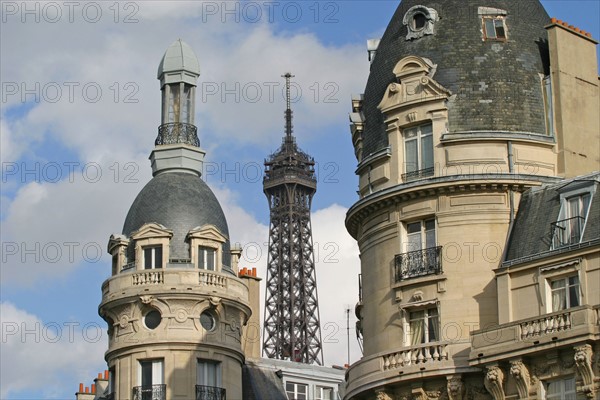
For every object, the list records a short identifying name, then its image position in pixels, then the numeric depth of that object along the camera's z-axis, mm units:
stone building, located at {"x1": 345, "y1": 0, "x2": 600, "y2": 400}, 49562
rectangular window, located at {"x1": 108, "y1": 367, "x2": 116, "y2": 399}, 65750
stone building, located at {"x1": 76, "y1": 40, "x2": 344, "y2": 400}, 64438
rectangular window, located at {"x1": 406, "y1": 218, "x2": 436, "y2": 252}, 53594
